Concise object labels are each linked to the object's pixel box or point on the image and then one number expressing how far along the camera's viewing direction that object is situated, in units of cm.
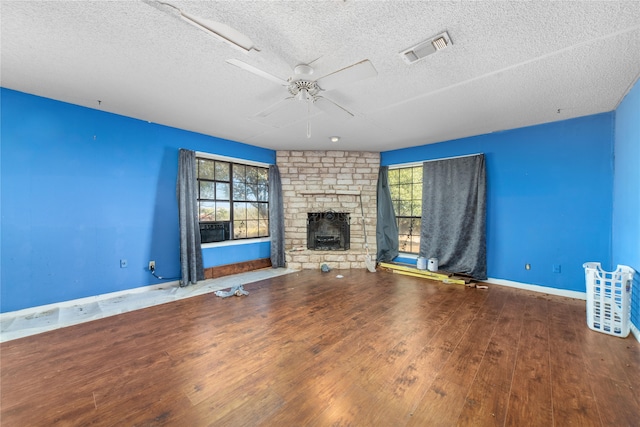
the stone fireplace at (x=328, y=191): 529
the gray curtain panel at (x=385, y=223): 529
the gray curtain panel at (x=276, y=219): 509
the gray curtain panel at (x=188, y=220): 387
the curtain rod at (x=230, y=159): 427
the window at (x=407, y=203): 507
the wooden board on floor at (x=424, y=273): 409
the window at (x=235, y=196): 443
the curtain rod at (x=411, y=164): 448
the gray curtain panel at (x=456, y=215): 410
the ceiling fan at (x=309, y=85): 191
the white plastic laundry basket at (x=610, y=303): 233
